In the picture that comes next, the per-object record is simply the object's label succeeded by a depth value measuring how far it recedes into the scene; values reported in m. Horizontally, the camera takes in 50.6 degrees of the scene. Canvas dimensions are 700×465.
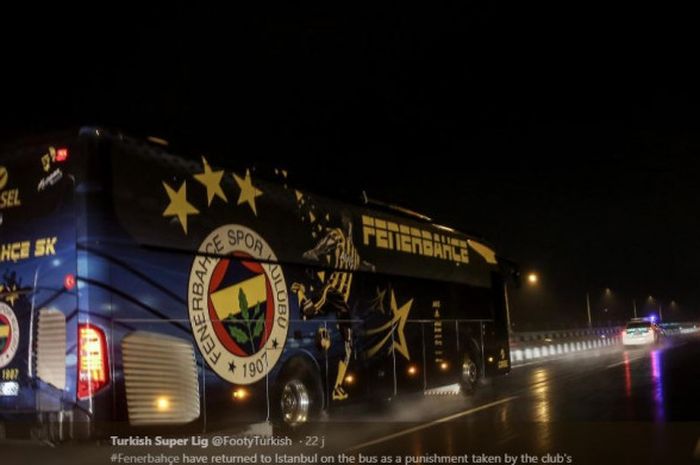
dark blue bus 7.27
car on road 39.41
